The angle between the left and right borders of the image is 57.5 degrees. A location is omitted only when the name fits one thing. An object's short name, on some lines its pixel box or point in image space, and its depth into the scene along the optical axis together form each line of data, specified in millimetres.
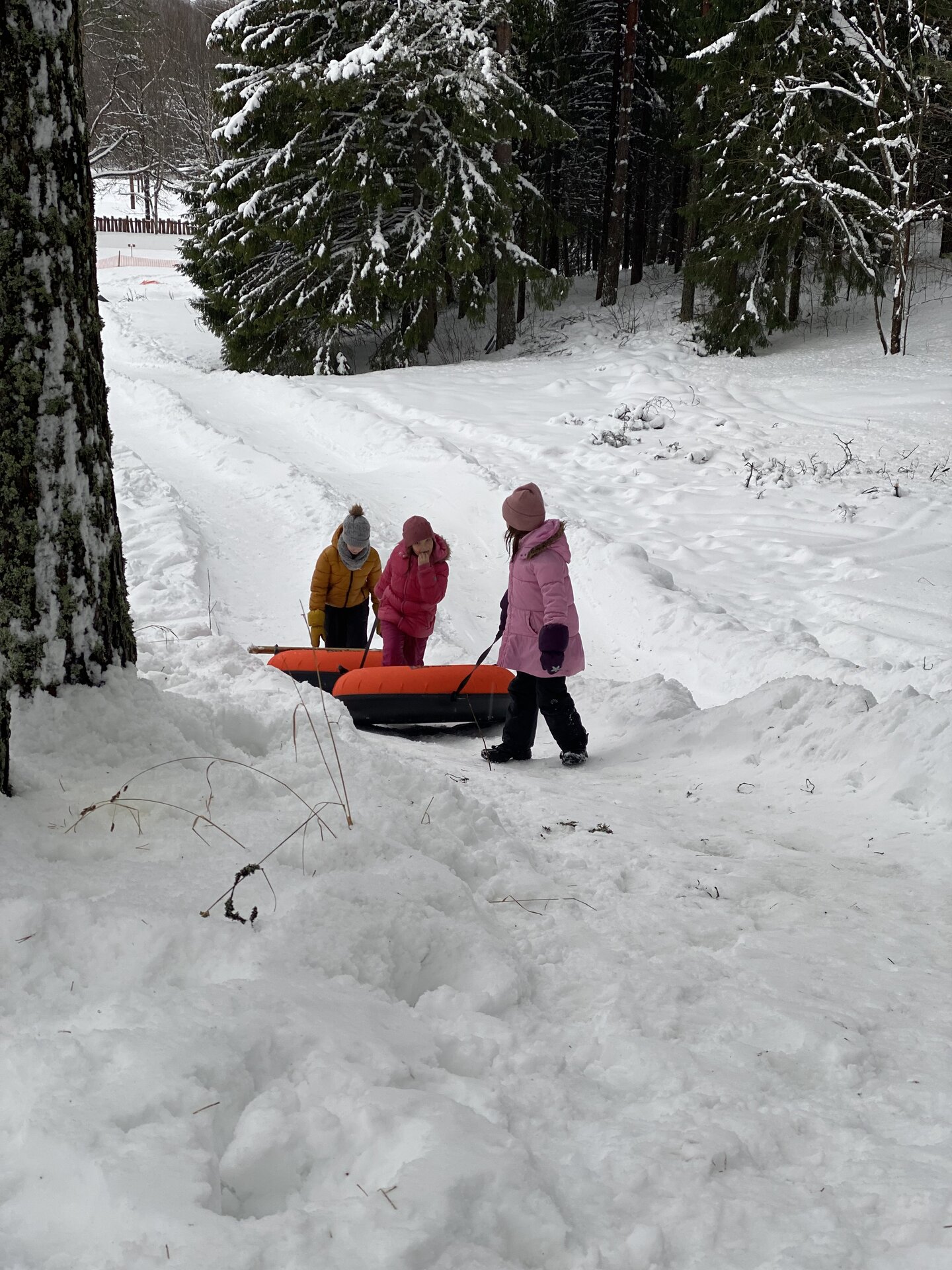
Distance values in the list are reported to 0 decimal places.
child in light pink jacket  4691
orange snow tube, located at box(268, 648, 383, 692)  5977
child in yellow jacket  6254
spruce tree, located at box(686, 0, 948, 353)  14297
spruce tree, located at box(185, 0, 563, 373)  15320
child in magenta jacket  5758
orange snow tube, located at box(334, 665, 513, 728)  5621
